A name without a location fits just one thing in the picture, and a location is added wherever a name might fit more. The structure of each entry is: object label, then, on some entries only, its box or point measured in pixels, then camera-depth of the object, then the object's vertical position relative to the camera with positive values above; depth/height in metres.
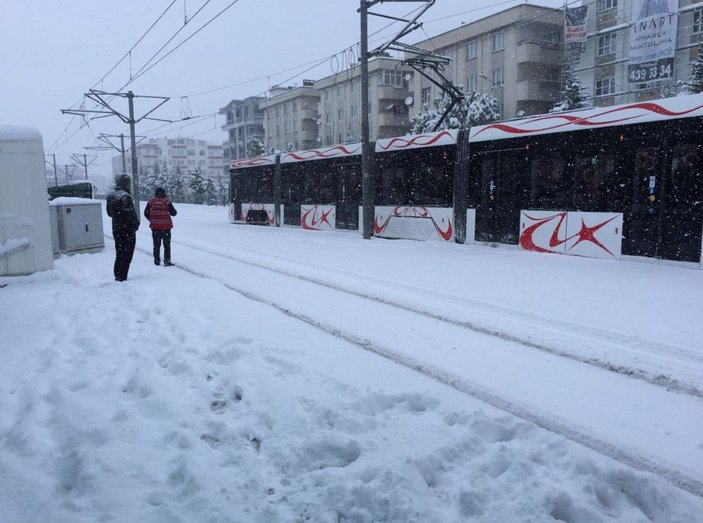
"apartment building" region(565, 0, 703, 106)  33.47 +9.57
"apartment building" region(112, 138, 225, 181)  165.25 +13.03
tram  10.47 +0.21
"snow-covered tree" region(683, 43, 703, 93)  28.48 +5.94
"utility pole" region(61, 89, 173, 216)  27.45 +4.43
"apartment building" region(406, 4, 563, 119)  41.78 +10.64
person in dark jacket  9.35 -0.54
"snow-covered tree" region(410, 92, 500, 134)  37.38 +5.51
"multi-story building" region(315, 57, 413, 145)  55.41 +9.66
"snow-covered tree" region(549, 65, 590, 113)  36.27 +6.66
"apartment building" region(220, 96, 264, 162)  94.00 +12.48
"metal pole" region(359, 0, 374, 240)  16.97 +1.44
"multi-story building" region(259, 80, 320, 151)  70.19 +10.38
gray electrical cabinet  13.51 -0.70
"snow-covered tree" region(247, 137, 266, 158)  69.19 +5.93
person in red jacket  10.95 -0.44
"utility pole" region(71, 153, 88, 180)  57.81 +3.98
